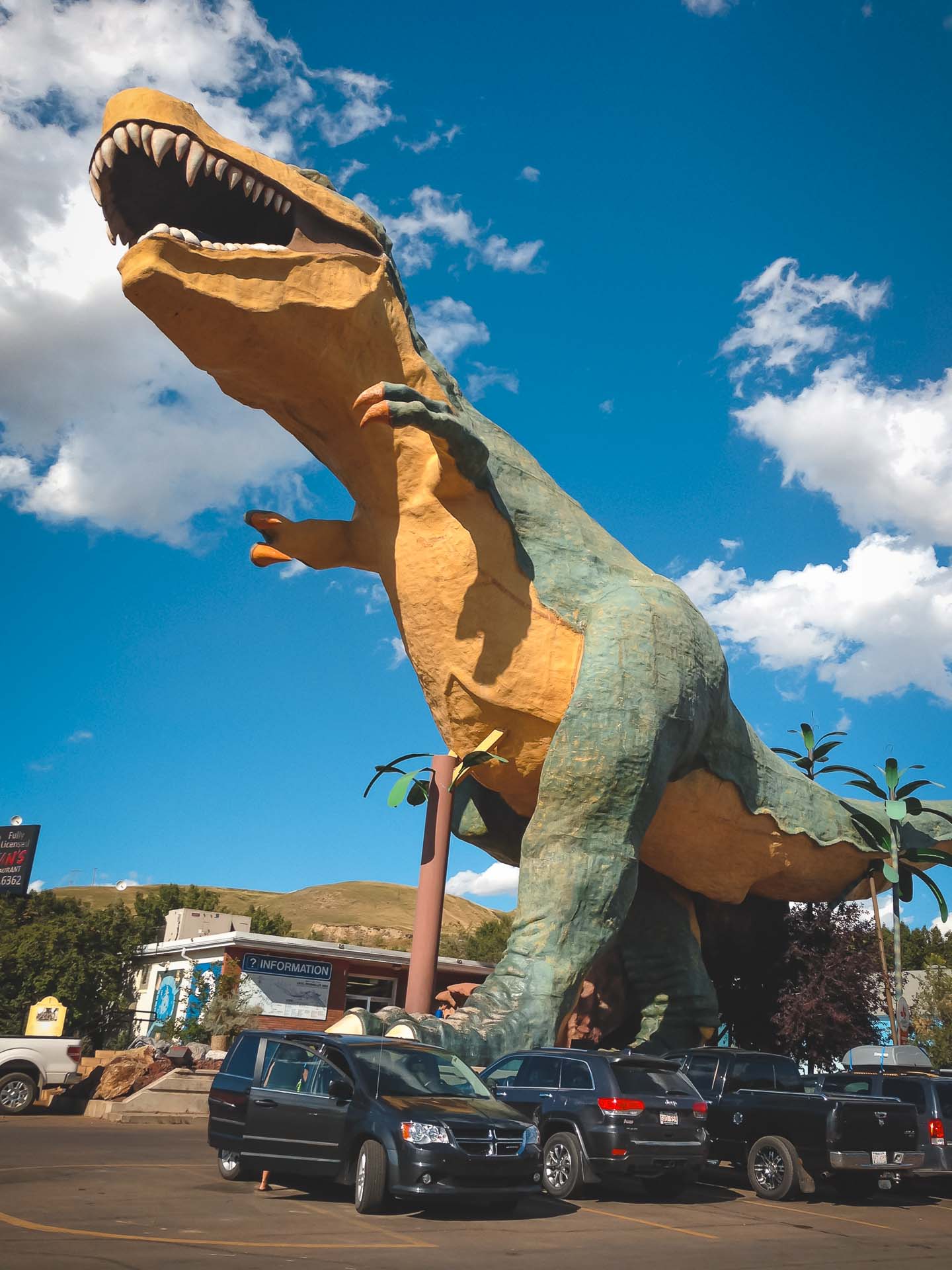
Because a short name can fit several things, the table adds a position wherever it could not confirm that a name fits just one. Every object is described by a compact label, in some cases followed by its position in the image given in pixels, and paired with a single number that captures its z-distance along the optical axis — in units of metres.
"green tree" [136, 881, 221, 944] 44.06
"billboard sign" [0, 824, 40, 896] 32.19
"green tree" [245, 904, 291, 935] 45.17
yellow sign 16.22
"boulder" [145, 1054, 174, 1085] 13.30
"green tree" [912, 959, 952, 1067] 31.02
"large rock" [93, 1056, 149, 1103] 12.91
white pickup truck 13.05
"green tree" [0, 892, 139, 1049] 27.00
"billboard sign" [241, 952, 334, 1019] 22.28
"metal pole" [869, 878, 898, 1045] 14.80
